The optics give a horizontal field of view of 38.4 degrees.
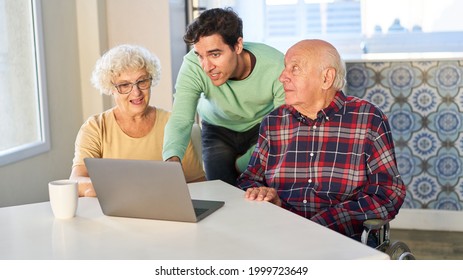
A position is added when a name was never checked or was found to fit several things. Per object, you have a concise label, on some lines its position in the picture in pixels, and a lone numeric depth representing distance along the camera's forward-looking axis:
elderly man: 2.11
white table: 1.46
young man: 2.43
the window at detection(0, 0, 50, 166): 3.13
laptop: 1.68
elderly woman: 2.50
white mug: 1.79
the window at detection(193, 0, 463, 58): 3.91
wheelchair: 1.87
